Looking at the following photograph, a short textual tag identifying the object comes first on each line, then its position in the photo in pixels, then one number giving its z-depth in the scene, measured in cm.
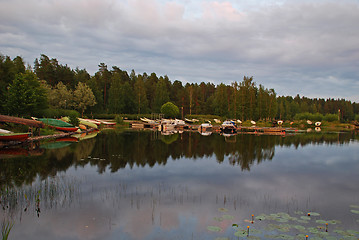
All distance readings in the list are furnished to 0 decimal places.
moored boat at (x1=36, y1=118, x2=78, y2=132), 3784
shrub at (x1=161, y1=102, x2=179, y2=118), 8325
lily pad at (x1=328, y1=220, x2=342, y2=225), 873
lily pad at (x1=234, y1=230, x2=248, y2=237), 762
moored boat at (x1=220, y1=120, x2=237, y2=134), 5561
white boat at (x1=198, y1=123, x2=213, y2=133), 5824
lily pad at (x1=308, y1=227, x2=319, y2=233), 796
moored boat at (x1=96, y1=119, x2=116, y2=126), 6756
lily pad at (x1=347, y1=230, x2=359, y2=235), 790
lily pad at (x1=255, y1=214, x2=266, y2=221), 898
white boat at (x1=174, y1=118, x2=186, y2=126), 6684
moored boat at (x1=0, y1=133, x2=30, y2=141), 2362
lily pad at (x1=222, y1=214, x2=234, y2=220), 897
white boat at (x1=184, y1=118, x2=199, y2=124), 8052
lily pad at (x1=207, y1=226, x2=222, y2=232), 803
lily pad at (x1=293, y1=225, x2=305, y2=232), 801
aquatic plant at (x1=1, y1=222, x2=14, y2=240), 748
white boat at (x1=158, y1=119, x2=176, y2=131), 6094
